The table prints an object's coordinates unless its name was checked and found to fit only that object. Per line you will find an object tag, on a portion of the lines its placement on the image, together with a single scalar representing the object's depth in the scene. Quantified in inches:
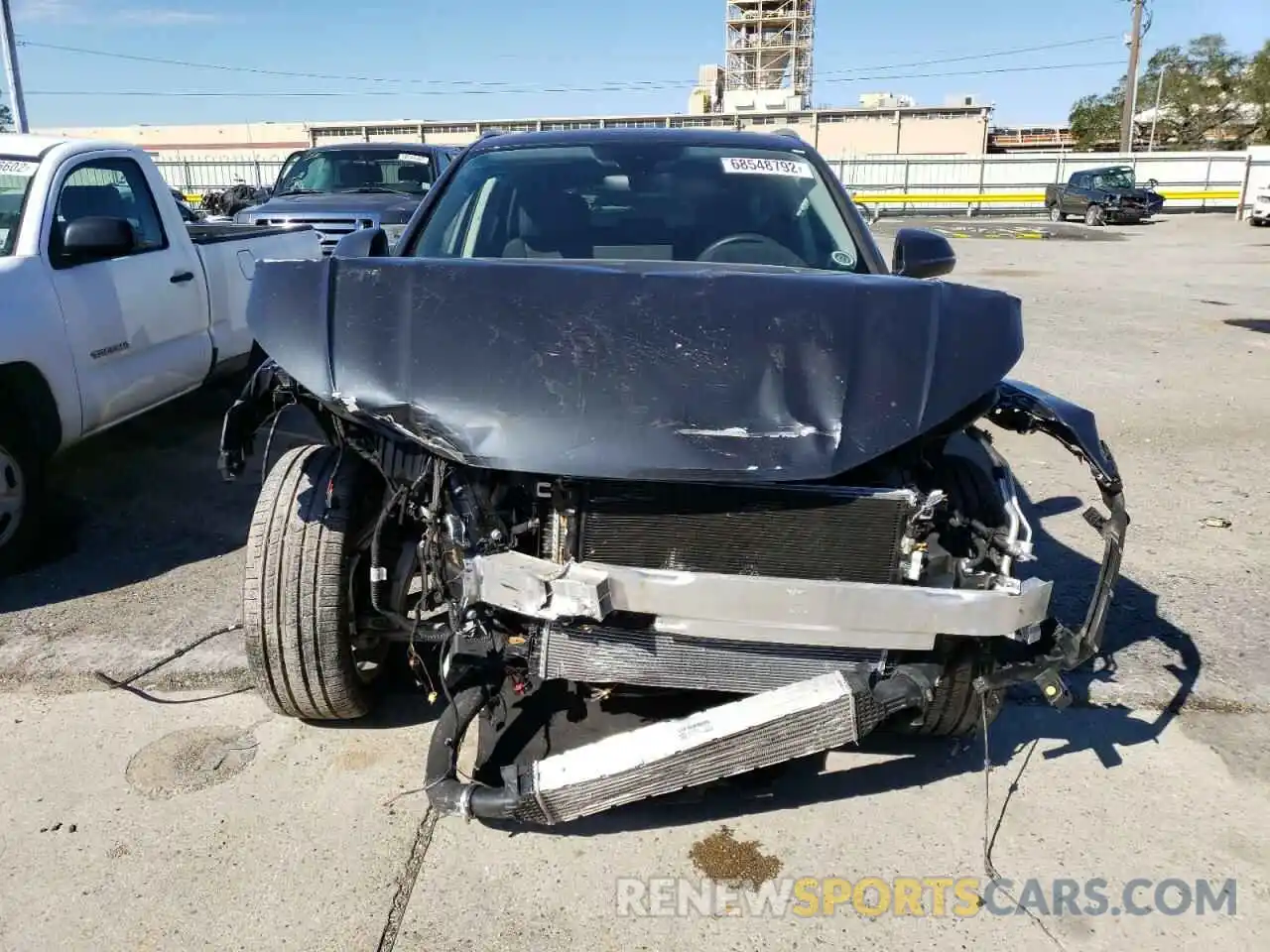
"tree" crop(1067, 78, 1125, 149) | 2452.0
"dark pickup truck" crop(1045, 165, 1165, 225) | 1171.3
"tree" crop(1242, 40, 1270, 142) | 2028.8
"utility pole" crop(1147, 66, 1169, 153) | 2278.8
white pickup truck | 174.7
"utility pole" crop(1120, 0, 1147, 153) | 1691.7
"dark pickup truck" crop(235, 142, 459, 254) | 430.0
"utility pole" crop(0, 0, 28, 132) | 707.4
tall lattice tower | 3275.1
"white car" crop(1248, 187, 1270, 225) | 1105.4
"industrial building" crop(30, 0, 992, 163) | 2240.4
